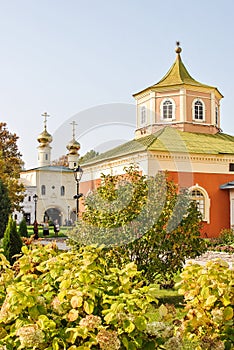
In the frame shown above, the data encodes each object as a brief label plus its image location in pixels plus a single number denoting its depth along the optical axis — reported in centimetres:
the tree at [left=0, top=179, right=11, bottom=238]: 2296
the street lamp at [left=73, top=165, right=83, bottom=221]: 1679
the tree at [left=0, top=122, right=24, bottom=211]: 2825
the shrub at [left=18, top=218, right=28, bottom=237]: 1921
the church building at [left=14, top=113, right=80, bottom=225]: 4847
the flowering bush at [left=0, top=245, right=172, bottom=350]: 289
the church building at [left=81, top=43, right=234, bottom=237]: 2116
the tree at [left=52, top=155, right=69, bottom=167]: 5659
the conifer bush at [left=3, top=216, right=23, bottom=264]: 1091
